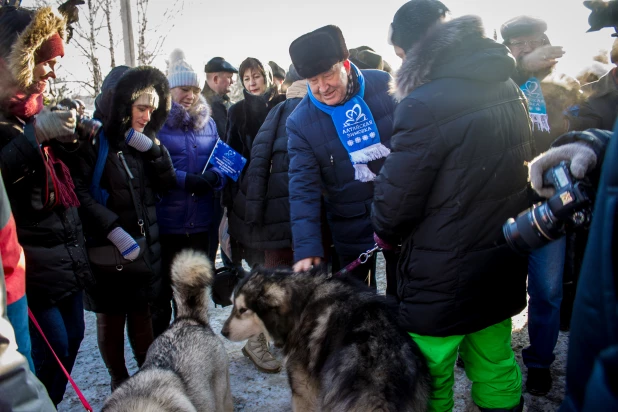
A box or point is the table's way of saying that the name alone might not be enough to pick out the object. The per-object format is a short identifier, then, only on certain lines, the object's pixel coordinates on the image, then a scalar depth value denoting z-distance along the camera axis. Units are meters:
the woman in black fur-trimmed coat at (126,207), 2.90
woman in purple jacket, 3.65
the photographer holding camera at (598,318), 0.81
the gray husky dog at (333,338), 2.03
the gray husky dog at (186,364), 2.19
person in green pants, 1.91
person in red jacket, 1.21
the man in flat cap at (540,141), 2.86
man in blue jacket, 2.84
